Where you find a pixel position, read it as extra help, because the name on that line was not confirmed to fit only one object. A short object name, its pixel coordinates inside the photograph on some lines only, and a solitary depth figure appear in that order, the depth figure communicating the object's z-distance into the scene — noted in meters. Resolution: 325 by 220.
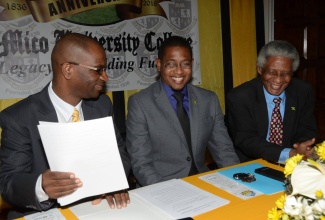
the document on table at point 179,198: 1.50
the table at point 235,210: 1.46
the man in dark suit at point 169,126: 2.36
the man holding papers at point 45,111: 1.73
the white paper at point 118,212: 1.47
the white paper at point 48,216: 1.48
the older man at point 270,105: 2.59
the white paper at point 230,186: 1.67
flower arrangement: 0.88
